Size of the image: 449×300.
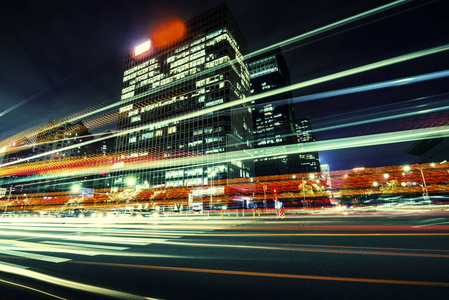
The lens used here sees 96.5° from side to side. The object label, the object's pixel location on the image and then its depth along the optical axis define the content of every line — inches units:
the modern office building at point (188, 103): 2566.4
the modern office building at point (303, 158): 6209.2
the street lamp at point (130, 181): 2780.8
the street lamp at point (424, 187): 1295.0
